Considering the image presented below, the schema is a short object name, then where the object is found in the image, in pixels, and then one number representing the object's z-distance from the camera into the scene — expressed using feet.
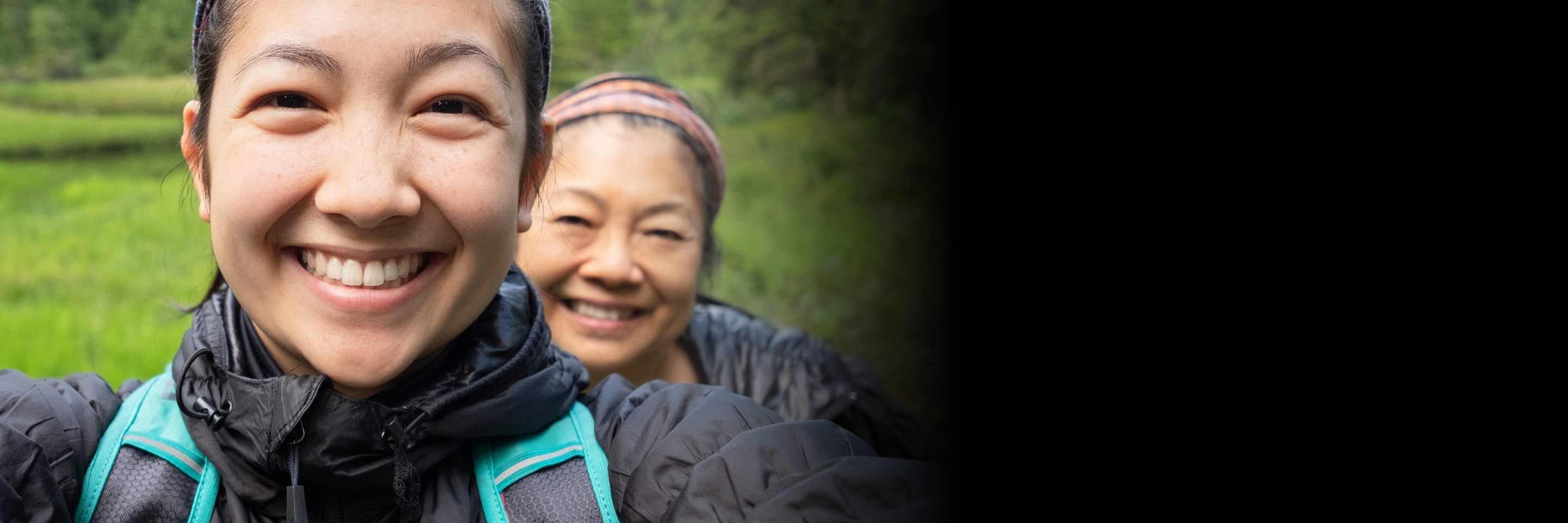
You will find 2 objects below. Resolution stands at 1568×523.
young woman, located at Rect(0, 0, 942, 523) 2.68
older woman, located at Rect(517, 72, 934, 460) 5.97
